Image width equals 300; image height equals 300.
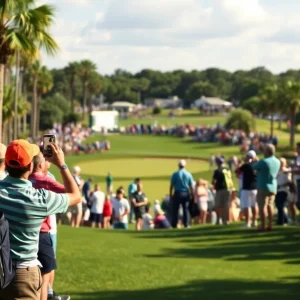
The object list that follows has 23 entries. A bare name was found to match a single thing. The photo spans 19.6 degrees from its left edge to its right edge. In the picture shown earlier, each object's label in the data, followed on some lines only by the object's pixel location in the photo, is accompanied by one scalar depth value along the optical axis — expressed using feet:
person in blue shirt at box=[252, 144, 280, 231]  54.12
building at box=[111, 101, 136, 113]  580.30
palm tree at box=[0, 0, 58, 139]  69.97
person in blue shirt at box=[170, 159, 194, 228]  65.41
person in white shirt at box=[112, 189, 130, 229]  74.69
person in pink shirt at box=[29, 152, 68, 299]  27.61
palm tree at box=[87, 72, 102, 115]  437.99
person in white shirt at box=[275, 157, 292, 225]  61.82
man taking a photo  21.12
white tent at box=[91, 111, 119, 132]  353.57
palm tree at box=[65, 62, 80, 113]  418.31
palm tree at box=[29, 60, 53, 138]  262.06
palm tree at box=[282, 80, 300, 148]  258.78
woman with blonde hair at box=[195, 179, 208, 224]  72.49
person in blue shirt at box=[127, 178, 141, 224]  76.05
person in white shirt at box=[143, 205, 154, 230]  72.89
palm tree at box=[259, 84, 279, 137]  299.54
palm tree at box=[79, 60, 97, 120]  418.31
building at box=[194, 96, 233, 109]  558.56
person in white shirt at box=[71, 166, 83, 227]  71.23
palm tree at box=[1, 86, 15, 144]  152.04
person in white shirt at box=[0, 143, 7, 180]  25.29
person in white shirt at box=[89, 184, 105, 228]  74.64
